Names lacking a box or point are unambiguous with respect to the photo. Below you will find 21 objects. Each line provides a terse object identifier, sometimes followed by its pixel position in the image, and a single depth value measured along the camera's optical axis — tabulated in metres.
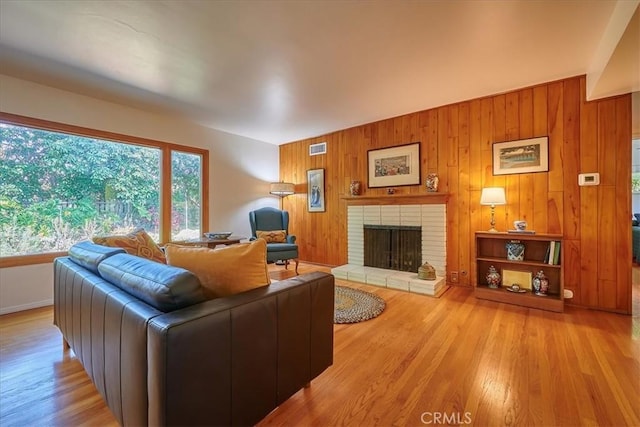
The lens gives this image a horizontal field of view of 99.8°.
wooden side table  3.43
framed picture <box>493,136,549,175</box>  3.01
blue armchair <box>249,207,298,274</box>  4.03
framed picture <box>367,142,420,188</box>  3.92
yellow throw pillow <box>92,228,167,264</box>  2.07
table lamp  3.03
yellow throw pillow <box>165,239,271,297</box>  1.28
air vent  4.94
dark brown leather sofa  0.90
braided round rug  2.59
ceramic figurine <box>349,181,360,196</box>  4.42
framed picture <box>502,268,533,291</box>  3.02
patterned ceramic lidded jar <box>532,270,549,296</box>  2.88
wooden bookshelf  2.78
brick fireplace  3.47
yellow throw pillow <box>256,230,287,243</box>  4.36
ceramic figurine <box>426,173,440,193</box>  3.66
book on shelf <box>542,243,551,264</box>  2.86
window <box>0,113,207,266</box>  2.85
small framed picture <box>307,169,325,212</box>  4.99
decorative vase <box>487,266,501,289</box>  3.13
